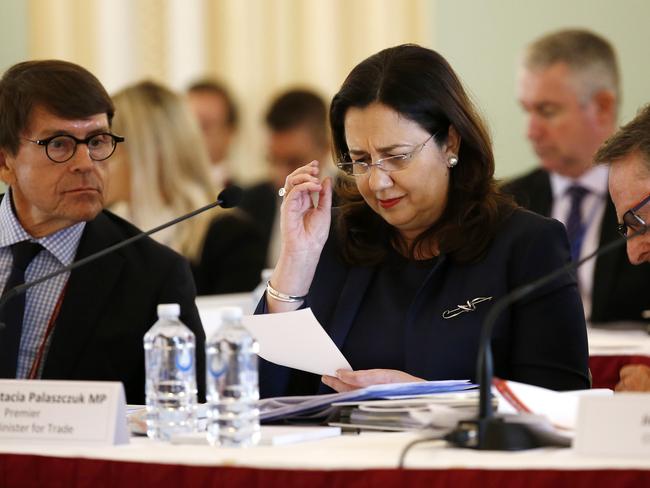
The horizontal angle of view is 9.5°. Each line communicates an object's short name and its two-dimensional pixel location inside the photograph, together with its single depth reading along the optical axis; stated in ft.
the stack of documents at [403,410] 18.46
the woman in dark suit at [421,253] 19.95
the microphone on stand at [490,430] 17.97
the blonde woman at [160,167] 26.35
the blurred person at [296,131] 39.55
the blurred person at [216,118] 42.75
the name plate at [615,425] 17.69
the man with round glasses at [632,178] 19.45
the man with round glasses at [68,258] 20.68
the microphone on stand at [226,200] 19.46
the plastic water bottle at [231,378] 18.46
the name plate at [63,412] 18.34
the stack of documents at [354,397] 18.95
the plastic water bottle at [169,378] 18.81
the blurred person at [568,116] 26.87
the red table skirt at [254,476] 17.53
